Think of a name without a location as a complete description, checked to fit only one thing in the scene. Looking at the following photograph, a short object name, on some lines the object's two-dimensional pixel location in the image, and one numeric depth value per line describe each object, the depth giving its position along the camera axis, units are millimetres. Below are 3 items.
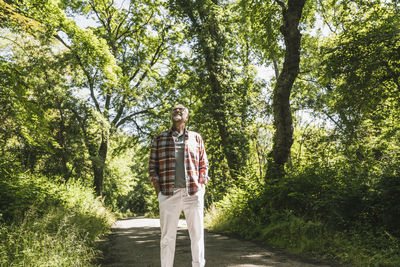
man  3580
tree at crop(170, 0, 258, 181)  13133
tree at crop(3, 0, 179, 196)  15242
